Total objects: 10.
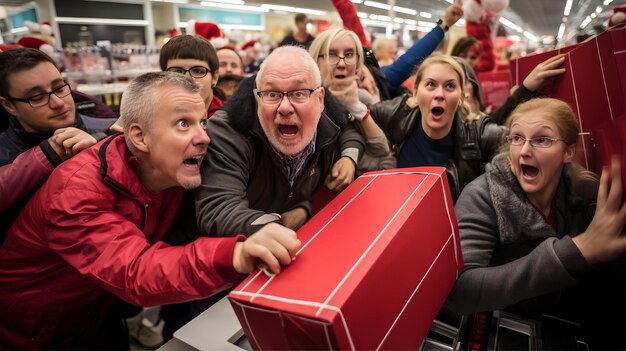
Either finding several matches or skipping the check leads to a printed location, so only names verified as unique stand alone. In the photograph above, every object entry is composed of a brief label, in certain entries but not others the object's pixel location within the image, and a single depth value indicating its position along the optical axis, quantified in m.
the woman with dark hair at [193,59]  1.98
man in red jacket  0.96
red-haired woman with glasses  1.17
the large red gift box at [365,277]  0.71
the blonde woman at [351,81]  1.90
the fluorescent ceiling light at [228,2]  10.52
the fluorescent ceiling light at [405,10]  7.90
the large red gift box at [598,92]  1.17
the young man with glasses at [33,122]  1.33
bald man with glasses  1.27
